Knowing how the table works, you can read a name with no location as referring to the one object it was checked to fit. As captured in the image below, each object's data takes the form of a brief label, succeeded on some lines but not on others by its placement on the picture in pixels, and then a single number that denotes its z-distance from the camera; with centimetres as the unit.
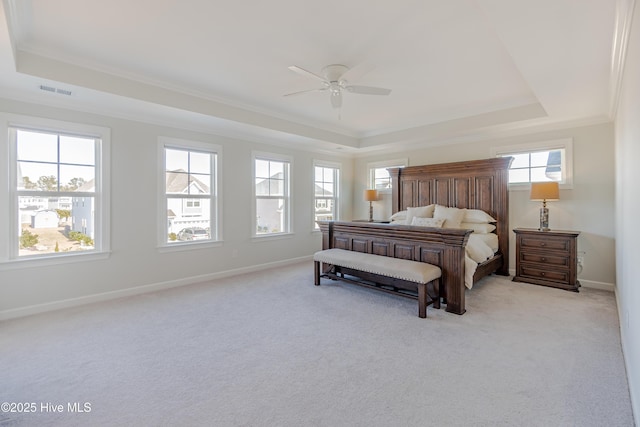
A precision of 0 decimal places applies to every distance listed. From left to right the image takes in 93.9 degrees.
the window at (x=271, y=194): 558
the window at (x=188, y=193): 441
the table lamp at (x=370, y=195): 655
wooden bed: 337
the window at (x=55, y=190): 328
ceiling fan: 316
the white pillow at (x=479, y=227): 484
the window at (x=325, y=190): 666
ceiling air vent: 310
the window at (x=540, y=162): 446
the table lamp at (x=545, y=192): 418
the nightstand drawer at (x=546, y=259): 413
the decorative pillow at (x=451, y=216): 495
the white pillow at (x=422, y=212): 536
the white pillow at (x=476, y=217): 495
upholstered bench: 322
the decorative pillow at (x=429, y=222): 486
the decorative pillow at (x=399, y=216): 575
